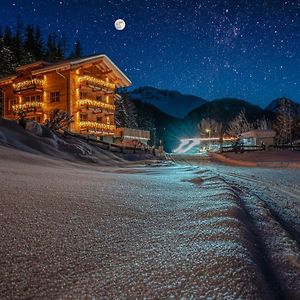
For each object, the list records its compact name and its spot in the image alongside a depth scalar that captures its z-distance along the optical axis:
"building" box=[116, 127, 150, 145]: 29.61
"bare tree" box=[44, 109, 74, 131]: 16.05
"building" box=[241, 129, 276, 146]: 31.88
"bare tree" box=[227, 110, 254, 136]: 51.34
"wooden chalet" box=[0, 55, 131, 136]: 26.22
